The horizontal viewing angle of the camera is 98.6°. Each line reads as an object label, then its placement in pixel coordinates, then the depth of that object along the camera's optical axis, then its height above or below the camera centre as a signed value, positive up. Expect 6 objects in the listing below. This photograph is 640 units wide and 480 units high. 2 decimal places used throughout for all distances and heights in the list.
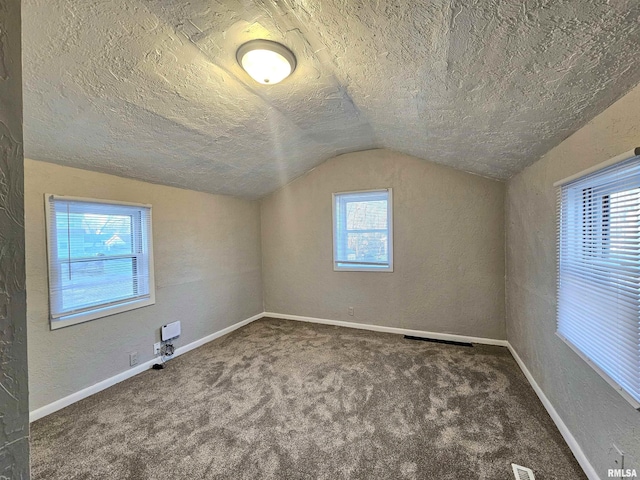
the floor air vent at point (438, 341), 3.37 -1.36
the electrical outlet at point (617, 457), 1.29 -1.08
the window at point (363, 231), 3.88 +0.05
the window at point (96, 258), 2.24 -0.19
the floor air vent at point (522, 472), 1.55 -1.38
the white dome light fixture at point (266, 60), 1.51 +1.01
